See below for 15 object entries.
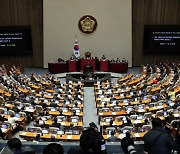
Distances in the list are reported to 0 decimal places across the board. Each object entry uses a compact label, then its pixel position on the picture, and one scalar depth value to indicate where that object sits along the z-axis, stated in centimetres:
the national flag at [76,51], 1514
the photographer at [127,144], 271
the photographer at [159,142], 303
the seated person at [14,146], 292
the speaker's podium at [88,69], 1388
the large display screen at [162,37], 1532
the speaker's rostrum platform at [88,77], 1269
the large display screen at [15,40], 1502
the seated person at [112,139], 507
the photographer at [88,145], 244
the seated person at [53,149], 222
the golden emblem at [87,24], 1527
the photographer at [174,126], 586
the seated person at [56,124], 687
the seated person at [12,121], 712
